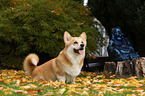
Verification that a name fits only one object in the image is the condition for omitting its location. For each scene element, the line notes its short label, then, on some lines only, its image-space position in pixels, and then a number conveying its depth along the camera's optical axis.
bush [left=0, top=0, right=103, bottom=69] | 7.28
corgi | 4.29
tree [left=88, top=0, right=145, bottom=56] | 7.48
